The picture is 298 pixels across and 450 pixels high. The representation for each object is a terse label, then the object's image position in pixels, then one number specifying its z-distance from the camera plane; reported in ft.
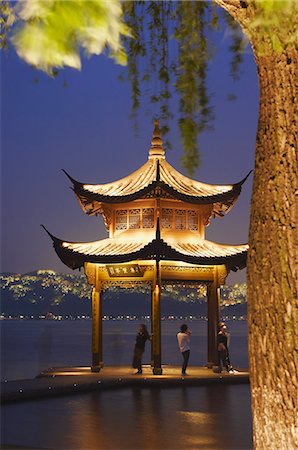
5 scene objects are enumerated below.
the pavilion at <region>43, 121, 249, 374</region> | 64.59
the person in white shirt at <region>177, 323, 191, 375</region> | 62.60
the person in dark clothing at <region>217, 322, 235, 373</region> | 64.85
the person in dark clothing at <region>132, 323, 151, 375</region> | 64.23
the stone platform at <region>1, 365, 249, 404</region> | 47.67
